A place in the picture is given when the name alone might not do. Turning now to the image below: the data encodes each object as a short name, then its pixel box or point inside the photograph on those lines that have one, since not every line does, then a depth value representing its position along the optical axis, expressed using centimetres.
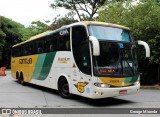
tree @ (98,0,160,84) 1866
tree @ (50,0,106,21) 4300
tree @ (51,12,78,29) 4041
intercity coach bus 1095
